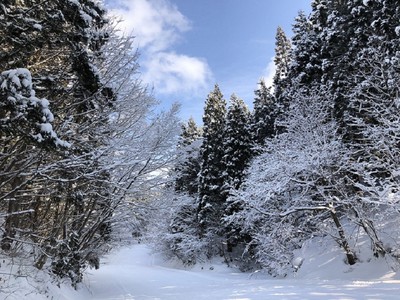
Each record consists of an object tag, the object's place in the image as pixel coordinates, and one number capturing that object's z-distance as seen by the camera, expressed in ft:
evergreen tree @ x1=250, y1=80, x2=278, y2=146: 83.51
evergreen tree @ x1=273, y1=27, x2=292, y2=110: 99.41
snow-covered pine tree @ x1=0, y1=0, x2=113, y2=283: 17.76
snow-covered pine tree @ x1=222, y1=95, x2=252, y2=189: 86.33
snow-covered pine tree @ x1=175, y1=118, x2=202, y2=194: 101.84
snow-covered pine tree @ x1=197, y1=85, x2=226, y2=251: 90.38
